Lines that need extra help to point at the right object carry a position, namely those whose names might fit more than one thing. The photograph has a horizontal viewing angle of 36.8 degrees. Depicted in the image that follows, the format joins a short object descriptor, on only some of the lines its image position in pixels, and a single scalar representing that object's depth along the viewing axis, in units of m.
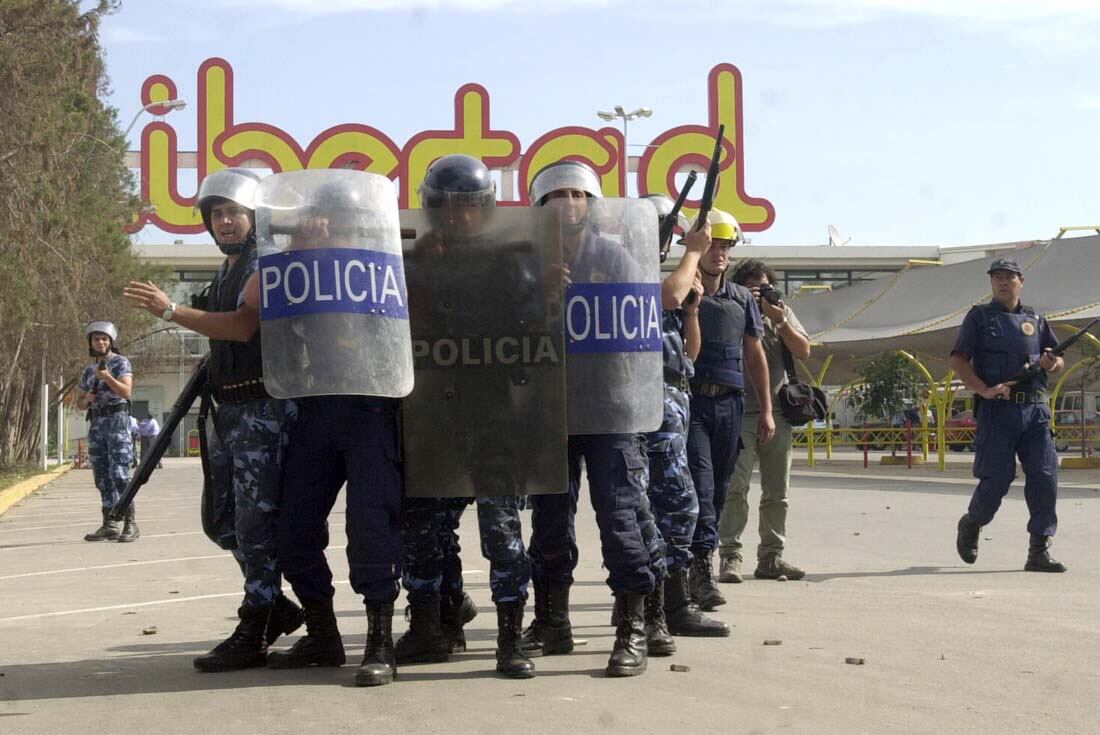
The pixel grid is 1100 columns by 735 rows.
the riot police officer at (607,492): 5.77
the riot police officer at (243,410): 5.80
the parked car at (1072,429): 28.62
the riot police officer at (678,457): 6.38
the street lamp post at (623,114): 39.16
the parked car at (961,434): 34.66
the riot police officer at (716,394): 7.40
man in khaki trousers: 9.12
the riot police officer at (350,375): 5.47
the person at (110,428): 13.08
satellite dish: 65.74
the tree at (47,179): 18.66
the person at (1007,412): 9.72
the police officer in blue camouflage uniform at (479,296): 5.63
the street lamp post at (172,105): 34.26
